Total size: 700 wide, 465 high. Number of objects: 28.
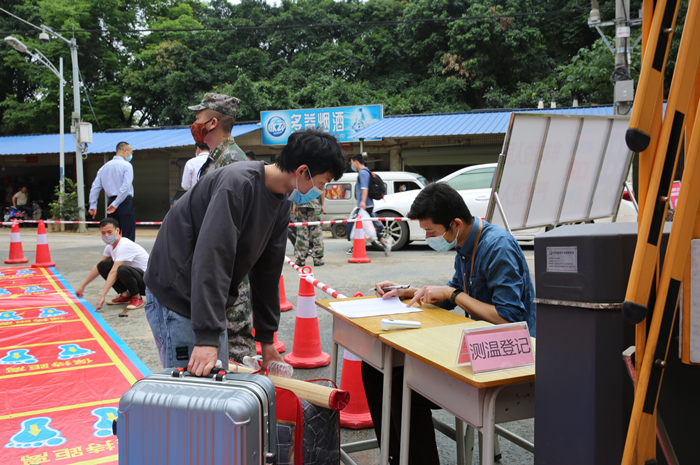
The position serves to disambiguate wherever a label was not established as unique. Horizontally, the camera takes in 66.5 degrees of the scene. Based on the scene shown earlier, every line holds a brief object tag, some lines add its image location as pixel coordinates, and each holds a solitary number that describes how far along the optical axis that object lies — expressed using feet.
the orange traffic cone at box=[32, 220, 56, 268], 30.81
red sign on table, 6.04
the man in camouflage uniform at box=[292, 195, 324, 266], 28.23
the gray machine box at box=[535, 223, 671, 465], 4.84
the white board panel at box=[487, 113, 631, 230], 18.63
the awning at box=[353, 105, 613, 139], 51.85
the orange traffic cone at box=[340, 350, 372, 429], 10.85
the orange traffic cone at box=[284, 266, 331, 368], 13.93
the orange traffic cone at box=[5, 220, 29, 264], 32.54
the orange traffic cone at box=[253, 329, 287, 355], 15.14
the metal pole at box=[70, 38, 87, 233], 56.29
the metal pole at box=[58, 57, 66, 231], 60.22
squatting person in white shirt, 19.89
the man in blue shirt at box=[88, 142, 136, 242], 25.29
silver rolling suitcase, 5.80
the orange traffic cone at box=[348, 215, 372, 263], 30.73
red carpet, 9.82
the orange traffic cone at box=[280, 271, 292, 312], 19.81
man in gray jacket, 6.48
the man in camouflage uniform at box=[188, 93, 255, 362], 10.96
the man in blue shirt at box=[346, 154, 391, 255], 32.01
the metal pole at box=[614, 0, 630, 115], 33.30
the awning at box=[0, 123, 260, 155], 63.26
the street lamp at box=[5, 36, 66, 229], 60.74
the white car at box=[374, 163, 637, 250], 34.27
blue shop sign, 59.41
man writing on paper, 8.30
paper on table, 9.09
